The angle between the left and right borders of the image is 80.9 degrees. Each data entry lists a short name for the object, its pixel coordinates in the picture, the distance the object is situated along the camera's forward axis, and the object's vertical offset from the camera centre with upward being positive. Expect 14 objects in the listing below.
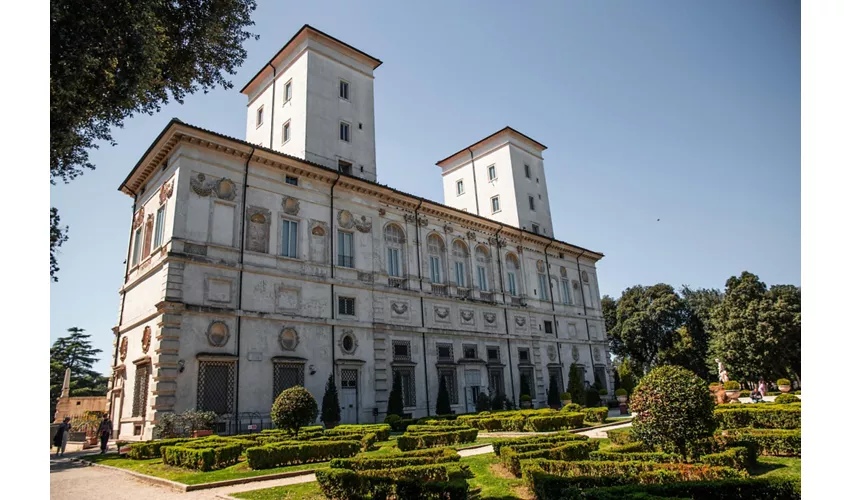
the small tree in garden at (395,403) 26.30 -0.85
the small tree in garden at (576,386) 36.19 -0.64
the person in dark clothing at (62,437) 20.89 -1.35
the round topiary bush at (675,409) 10.04 -0.74
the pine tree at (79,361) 53.47 +4.58
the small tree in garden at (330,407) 23.44 -0.78
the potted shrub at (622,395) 33.50 -1.34
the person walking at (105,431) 19.91 -1.15
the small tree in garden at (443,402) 28.58 -1.01
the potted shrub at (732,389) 28.84 -1.17
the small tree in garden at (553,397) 36.06 -1.29
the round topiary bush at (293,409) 16.53 -0.57
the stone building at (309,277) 21.91 +6.00
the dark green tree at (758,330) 44.56 +3.34
